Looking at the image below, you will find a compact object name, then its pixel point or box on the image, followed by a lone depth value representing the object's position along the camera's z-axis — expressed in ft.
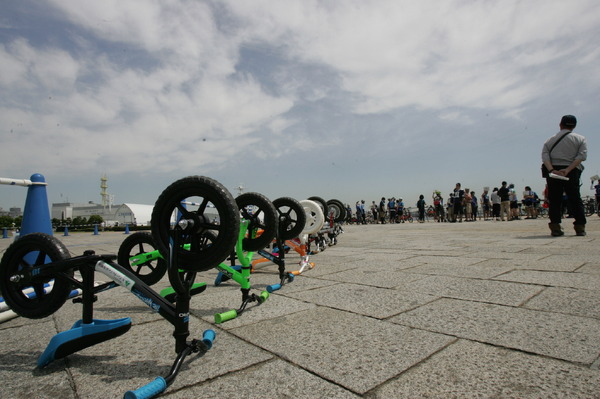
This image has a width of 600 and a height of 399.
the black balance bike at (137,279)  5.95
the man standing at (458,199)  58.08
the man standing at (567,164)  20.80
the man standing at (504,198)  51.72
